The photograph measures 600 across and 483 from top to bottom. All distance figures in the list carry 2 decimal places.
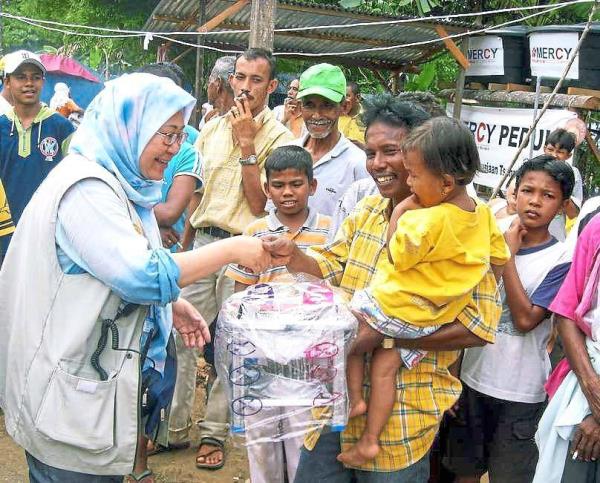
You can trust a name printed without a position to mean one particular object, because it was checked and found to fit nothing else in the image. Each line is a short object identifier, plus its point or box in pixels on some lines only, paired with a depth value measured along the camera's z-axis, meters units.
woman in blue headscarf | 2.02
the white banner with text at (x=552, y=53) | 6.59
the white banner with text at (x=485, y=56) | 7.81
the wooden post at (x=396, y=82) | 10.37
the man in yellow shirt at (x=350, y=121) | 5.86
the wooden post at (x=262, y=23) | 5.24
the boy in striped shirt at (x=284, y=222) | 3.00
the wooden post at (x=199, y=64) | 7.81
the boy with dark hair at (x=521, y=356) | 2.77
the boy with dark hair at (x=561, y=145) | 4.49
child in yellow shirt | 2.02
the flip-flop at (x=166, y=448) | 4.07
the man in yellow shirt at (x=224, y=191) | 3.77
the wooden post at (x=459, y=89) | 8.27
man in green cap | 3.55
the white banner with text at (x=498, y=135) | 7.15
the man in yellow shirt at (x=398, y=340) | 2.20
